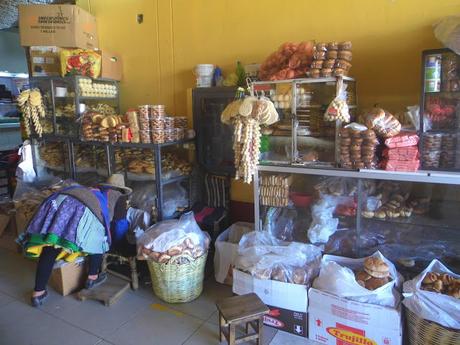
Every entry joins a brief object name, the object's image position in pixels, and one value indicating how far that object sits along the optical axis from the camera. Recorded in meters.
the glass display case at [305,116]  2.36
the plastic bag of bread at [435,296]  1.74
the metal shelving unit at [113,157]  2.93
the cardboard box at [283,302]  2.13
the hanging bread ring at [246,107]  2.30
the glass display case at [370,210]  2.21
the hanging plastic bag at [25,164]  3.77
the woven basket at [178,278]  2.44
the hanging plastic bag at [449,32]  1.84
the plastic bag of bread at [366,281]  1.94
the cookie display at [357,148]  2.11
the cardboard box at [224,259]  2.75
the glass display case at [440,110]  1.95
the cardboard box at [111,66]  3.62
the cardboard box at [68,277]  2.65
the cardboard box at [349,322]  1.89
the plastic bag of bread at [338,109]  2.09
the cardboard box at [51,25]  3.53
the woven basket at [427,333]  1.72
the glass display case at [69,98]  3.46
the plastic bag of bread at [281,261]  2.19
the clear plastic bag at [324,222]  2.44
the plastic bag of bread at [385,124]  2.08
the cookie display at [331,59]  2.17
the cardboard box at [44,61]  3.66
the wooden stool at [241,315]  1.94
